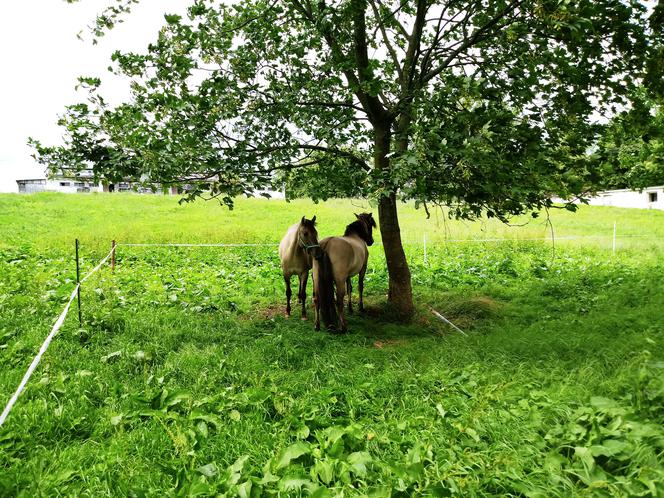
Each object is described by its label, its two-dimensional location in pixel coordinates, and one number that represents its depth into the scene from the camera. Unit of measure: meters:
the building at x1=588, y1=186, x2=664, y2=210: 37.40
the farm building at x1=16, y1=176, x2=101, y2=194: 46.31
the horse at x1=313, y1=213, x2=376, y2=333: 6.68
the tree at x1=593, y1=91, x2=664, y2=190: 5.39
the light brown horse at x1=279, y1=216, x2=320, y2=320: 7.45
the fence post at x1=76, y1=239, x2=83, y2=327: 6.04
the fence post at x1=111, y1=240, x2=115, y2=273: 10.65
